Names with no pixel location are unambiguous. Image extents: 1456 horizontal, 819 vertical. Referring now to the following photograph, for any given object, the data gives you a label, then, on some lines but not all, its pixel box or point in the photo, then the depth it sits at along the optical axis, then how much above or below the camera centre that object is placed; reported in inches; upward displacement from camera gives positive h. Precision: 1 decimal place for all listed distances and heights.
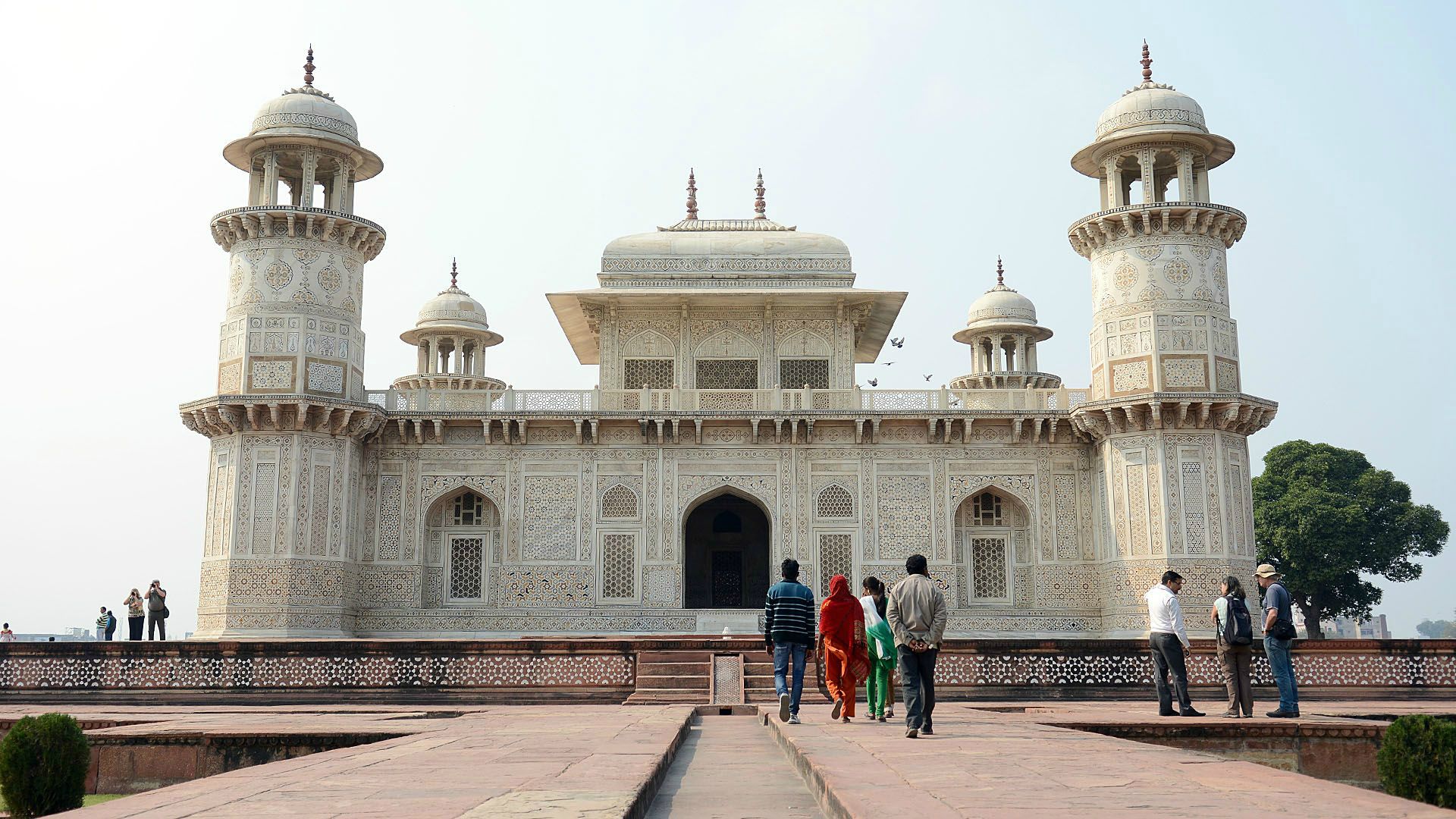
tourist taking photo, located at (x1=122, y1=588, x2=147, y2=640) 871.1 +0.0
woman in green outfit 406.3 -13.8
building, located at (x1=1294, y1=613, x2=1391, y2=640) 3735.2 -115.1
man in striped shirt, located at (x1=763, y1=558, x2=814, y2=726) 416.2 -5.0
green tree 1664.6 +91.8
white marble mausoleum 861.2 +110.2
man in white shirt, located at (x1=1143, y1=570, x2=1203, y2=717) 427.5 -10.3
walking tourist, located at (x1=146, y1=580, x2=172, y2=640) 852.0 +4.4
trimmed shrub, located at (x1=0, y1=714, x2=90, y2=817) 309.4 -37.4
